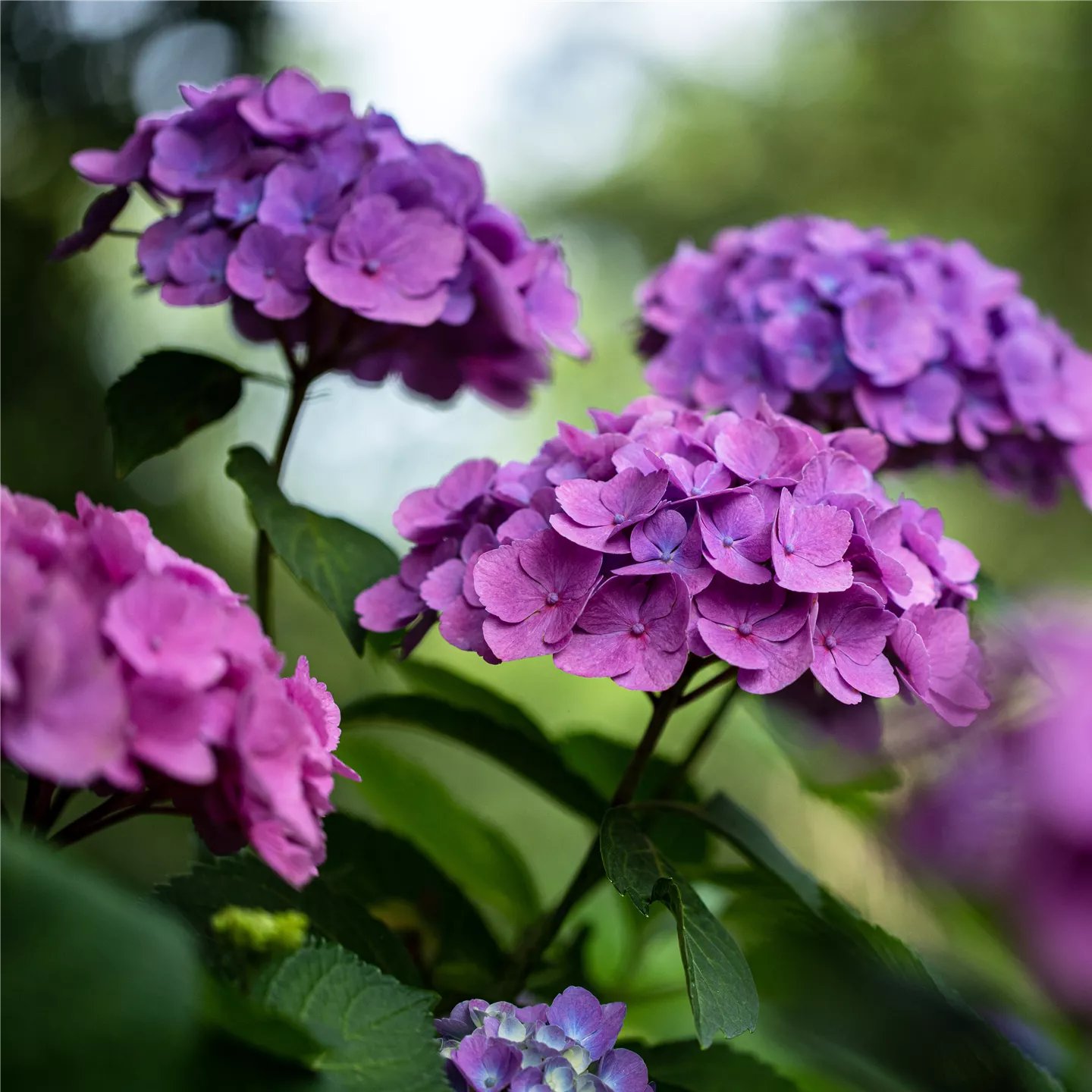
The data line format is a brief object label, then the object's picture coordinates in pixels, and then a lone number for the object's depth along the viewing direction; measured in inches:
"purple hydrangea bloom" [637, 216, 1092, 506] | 32.1
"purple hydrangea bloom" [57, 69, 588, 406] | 26.6
